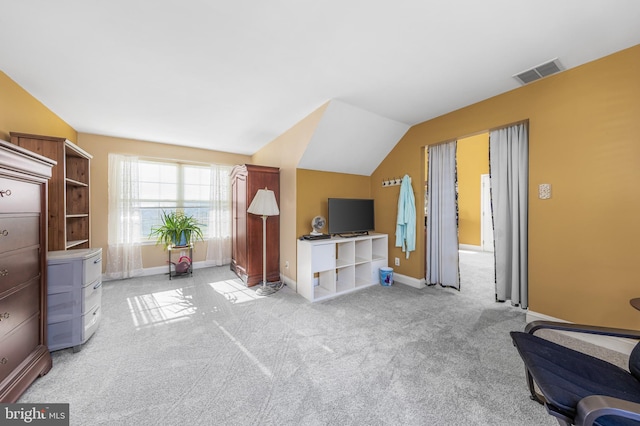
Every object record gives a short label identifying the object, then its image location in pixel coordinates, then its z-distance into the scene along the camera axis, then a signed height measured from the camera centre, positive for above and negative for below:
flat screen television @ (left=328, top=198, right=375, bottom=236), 3.51 -0.04
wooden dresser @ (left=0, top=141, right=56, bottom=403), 1.37 -0.36
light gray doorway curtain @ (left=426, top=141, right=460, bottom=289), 3.27 -0.08
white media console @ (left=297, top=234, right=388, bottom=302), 3.08 -0.76
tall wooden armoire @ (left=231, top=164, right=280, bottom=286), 3.62 -0.24
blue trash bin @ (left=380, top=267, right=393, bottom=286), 3.54 -1.01
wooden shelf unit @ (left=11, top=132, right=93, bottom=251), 2.23 +0.42
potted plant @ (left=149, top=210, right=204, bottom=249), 4.04 -0.26
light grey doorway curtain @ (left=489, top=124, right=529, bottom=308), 2.56 +0.06
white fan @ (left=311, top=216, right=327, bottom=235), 3.37 -0.14
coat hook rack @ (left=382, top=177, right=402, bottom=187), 3.79 +0.56
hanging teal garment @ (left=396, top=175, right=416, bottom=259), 3.51 -0.06
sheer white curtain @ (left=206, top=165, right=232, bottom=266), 4.69 -0.02
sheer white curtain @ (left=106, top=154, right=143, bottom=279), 3.88 -0.03
